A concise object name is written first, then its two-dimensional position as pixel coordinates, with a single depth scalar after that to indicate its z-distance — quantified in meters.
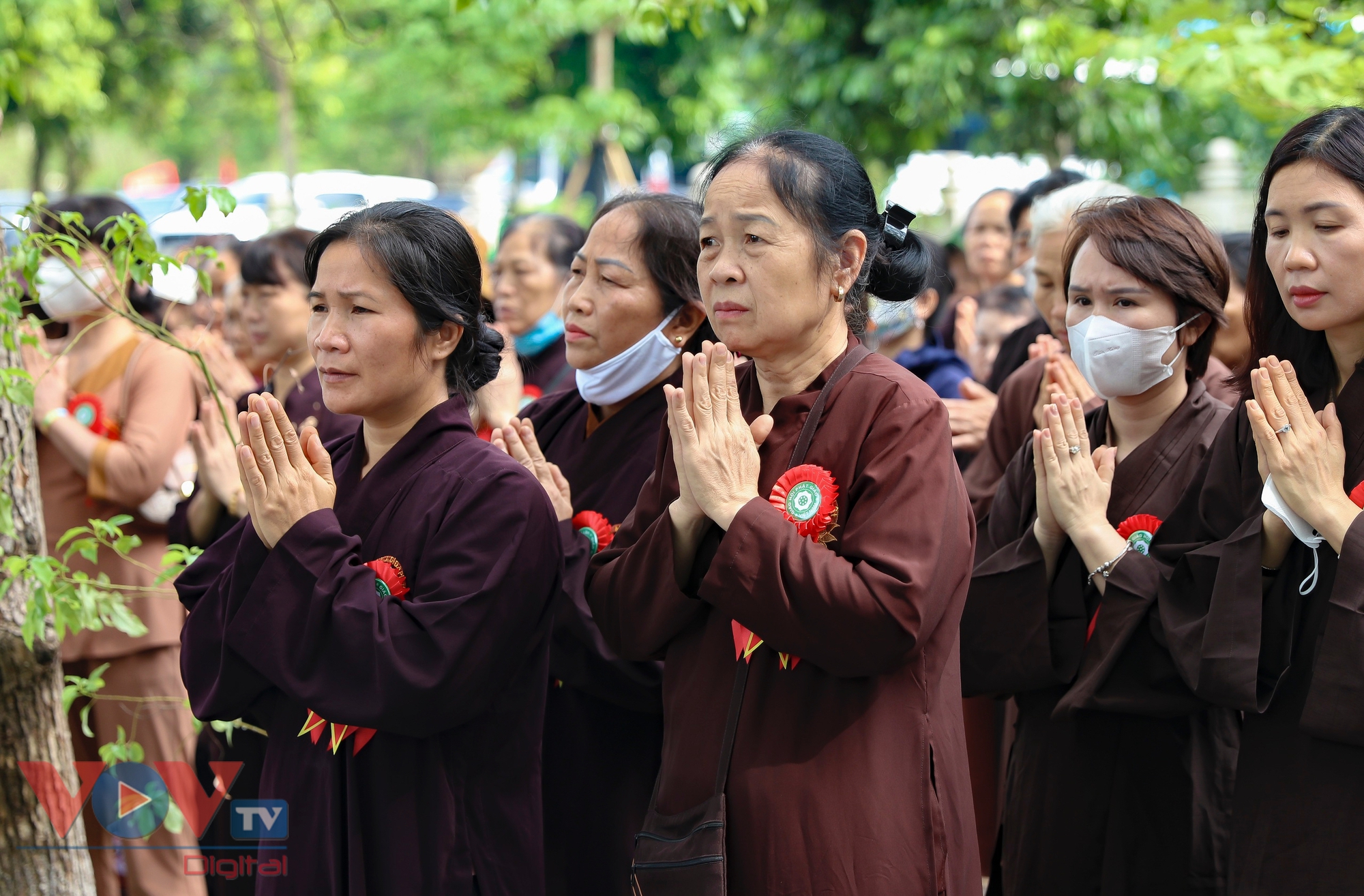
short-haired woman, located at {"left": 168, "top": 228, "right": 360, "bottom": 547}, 3.99
